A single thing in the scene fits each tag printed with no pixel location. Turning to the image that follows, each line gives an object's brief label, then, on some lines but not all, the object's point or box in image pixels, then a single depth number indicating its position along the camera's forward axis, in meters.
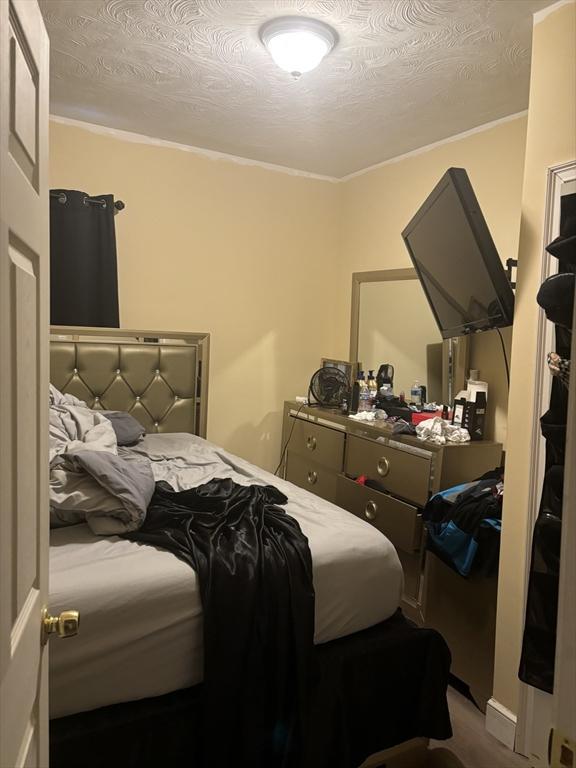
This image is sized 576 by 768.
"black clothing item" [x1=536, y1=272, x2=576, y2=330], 1.33
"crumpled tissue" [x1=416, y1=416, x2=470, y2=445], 2.71
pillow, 2.95
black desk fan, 3.62
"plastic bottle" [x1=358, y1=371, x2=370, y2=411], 3.46
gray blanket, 1.78
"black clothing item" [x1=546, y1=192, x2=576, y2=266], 1.42
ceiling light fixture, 2.14
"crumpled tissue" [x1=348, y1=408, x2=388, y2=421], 3.21
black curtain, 3.22
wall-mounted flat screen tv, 2.19
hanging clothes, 1.70
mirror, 3.16
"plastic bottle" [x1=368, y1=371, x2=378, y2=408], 3.51
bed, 1.43
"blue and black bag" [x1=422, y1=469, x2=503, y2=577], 2.20
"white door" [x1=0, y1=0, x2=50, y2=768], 0.72
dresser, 2.62
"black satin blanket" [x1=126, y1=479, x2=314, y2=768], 1.54
